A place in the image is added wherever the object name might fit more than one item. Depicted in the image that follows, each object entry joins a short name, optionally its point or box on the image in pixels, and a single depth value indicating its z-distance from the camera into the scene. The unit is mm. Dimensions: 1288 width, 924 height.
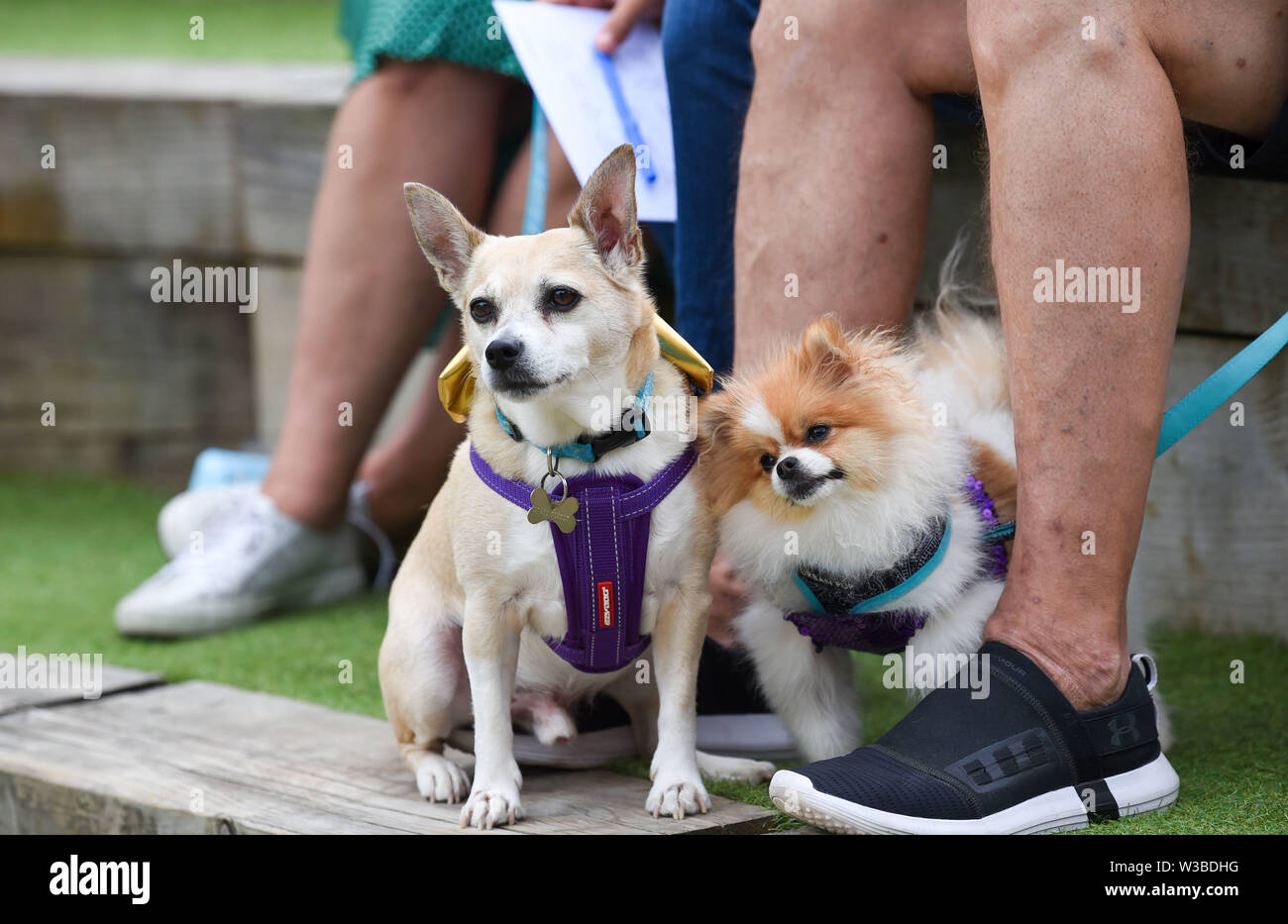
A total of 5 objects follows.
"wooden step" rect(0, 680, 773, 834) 3078
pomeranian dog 2994
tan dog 2975
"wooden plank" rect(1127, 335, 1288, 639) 4152
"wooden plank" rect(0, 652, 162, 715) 4121
